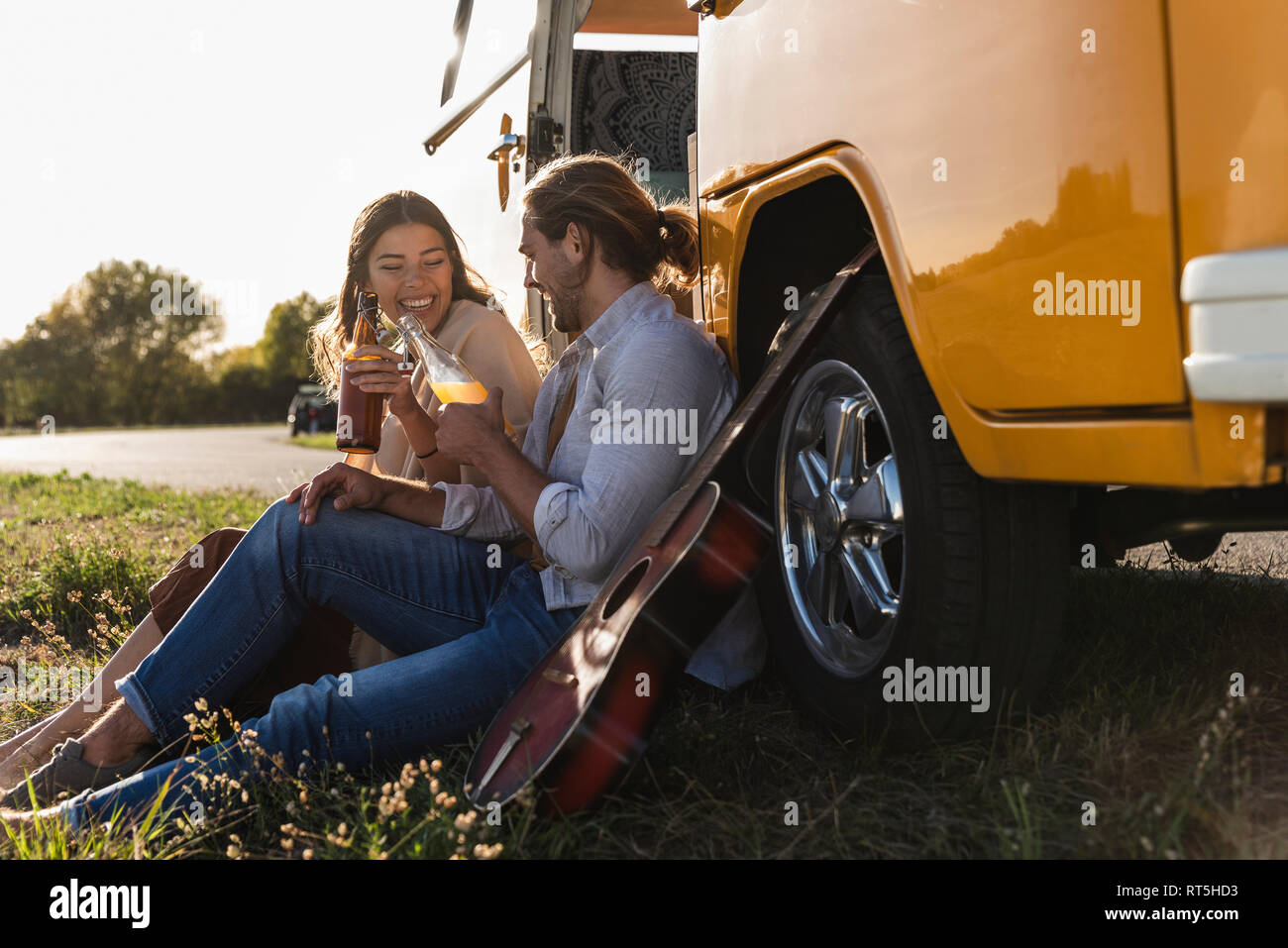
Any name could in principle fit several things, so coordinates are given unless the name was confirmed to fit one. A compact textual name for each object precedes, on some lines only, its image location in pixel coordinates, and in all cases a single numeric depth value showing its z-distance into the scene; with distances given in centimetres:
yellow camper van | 143
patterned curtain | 452
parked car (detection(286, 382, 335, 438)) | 3059
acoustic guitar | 189
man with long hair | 225
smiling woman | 271
